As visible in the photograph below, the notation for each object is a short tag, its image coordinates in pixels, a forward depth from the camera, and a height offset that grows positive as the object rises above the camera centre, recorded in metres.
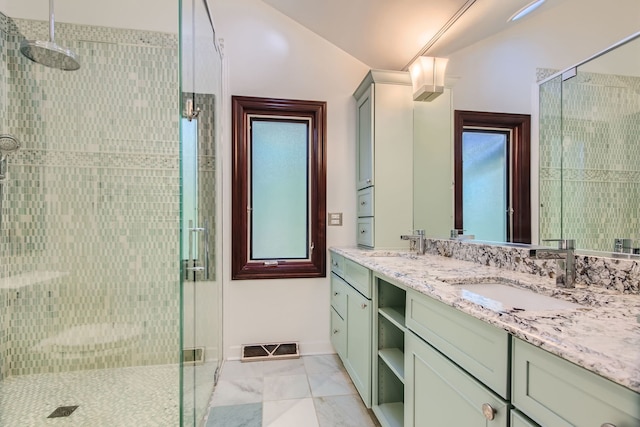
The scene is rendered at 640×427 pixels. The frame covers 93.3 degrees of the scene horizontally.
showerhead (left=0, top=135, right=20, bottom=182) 1.77 +0.38
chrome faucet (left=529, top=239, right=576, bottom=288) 1.00 -0.16
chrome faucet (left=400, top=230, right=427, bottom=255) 2.05 -0.20
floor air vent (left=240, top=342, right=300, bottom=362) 2.28 -1.07
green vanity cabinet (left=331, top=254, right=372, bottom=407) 1.60 -0.68
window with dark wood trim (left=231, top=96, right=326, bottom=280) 2.32 +0.14
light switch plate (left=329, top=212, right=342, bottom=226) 2.46 -0.05
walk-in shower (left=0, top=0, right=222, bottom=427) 1.81 +0.00
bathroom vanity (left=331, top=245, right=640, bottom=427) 0.51 -0.31
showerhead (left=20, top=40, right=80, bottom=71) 1.88 +1.00
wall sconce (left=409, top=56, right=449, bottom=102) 1.89 +0.87
